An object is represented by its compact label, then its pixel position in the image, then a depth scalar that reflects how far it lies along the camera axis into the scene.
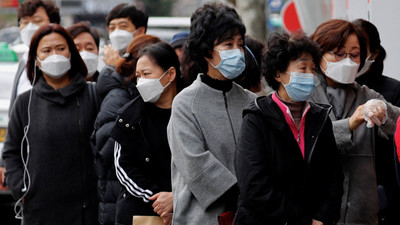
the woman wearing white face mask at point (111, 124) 11.02
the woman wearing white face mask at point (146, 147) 9.85
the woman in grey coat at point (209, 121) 8.77
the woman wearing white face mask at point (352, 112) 9.09
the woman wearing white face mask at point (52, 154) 11.65
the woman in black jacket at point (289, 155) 8.09
